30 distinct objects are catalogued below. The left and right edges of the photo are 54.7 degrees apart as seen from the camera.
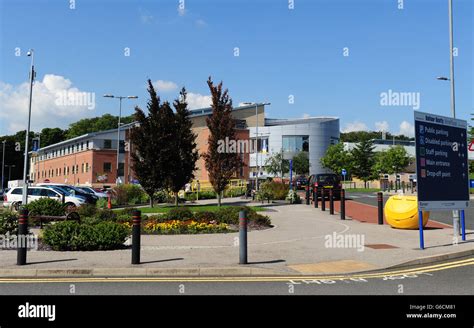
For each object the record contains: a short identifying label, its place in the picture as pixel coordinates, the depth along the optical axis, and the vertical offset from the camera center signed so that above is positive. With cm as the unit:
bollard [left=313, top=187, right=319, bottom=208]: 2683 -47
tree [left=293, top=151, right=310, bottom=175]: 8038 +422
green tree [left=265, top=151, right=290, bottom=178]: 6894 +351
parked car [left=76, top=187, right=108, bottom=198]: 3810 -48
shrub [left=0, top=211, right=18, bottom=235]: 1397 -115
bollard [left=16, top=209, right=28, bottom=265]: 925 -104
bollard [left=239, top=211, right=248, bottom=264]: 962 -108
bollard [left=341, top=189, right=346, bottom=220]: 1949 -77
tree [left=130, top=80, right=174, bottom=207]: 2692 +228
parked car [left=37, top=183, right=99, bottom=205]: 2984 -57
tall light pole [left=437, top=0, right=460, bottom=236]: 1504 +443
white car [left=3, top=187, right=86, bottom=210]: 2802 -54
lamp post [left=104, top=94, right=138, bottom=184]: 5257 +1037
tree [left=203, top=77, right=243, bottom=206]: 2727 +287
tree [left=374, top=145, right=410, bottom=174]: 7356 +442
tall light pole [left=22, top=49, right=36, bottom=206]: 2900 +662
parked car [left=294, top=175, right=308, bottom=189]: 5241 +69
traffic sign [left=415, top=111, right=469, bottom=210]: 1223 +75
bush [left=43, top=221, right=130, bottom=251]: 1158 -129
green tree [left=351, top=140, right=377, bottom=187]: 7719 +430
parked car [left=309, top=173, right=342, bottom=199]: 2960 +40
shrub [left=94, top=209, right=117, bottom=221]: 1780 -112
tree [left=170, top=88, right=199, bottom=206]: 2753 +225
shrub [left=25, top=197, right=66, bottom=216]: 1852 -87
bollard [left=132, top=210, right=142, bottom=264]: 957 -109
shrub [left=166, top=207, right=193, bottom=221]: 1753 -107
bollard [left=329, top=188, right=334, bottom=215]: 2195 -86
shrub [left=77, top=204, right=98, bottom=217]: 1905 -100
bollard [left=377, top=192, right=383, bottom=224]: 1772 -74
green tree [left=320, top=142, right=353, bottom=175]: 7681 +490
